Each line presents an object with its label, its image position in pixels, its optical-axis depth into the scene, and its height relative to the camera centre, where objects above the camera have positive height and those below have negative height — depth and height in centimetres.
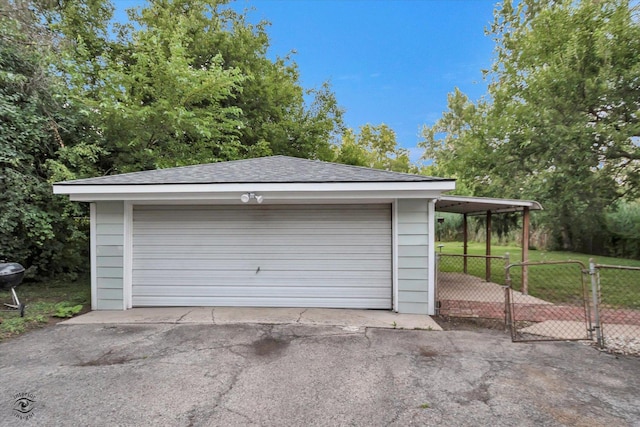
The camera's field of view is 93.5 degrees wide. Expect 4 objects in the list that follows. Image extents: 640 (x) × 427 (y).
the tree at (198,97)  819 +392
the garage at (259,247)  520 -63
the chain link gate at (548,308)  418 -173
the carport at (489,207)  630 +21
